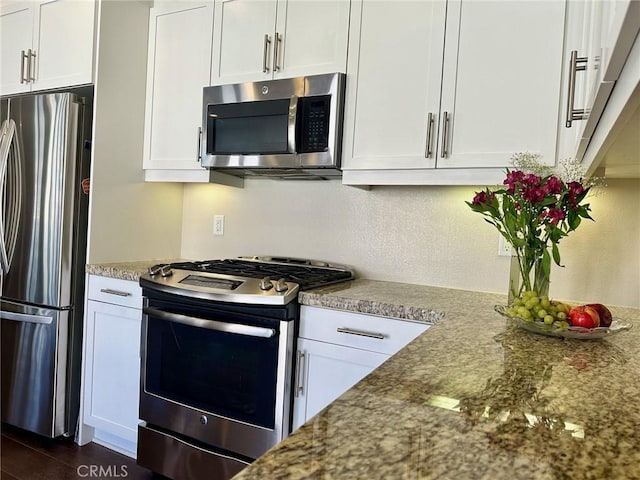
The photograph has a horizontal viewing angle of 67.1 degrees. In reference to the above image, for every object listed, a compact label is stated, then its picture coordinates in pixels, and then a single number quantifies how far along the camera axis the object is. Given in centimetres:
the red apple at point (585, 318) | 123
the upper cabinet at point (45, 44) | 241
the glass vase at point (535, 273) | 140
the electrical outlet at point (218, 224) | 281
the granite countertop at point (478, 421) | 56
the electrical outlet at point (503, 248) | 210
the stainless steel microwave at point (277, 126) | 210
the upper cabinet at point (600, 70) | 59
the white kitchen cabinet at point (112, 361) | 227
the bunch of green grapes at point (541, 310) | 125
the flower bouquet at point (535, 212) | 130
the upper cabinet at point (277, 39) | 212
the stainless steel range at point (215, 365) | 183
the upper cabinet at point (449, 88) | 175
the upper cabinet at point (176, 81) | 247
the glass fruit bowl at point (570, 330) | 121
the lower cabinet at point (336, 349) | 172
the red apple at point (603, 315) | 126
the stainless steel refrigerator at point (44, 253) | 237
